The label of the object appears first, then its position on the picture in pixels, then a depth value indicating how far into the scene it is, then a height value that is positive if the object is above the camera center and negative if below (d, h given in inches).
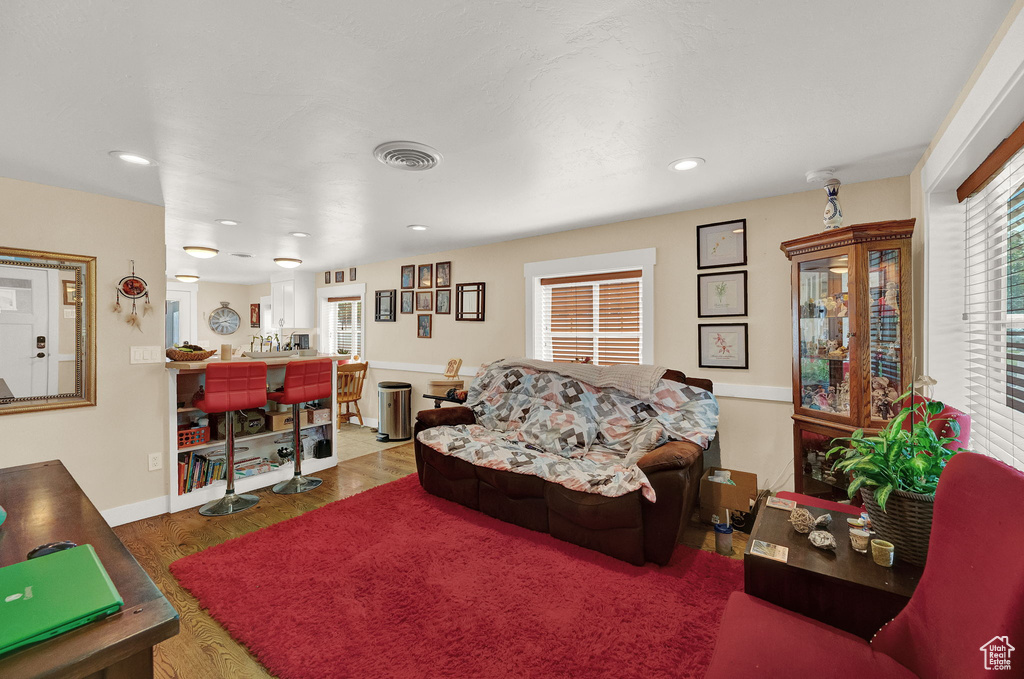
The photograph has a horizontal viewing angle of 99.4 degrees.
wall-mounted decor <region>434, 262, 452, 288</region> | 203.3 +30.8
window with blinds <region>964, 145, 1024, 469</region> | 63.6 +3.9
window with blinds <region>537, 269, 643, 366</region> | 150.9 +7.8
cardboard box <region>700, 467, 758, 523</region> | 108.7 -39.6
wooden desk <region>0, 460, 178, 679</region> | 25.6 -18.4
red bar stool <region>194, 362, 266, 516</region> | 122.3 -15.5
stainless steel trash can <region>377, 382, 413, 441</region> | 209.5 -35.3
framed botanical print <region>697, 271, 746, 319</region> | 127.0 +13.3
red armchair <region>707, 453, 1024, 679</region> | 33.5 -24.0
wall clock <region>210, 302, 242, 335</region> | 333.1 +16.4
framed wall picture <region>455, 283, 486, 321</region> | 190.5 +17.6
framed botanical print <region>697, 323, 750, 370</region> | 127.6 -2.2
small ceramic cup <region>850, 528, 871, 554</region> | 56.0 -26.2
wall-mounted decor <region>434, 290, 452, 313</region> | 203.7 +18.0
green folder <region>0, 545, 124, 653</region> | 27.1 -17.6
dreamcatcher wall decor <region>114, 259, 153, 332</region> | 120.3 +14.0
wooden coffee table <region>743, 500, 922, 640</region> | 48.9 -29.3
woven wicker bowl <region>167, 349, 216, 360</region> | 131.4 -4.2
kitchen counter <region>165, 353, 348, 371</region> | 124.5 -6.6
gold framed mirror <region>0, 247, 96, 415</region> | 105.4 +3.1
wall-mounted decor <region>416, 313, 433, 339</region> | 212.7 +7.2
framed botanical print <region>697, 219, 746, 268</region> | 126.5 +28.0
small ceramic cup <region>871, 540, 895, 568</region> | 52.4 -26.1
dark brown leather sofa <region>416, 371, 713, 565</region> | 92.2 -39.4
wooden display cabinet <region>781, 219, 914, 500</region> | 93.0 +0.4
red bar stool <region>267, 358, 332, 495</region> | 138.6 -16.3
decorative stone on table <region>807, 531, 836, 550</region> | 56.5 -26.4
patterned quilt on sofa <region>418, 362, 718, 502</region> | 107.3 -26.0
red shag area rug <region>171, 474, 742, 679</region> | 68.9 -49.9
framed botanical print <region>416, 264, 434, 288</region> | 210.5 +31.4
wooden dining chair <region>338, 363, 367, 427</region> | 224.2 -22.0
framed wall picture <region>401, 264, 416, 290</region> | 218.7 +32.5
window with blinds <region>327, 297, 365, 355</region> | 253.6 +9.6
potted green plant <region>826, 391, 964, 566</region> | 51.1 -17.0
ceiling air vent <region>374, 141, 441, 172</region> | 89.8 +39.8
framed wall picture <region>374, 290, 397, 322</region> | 229.3 +19.0
